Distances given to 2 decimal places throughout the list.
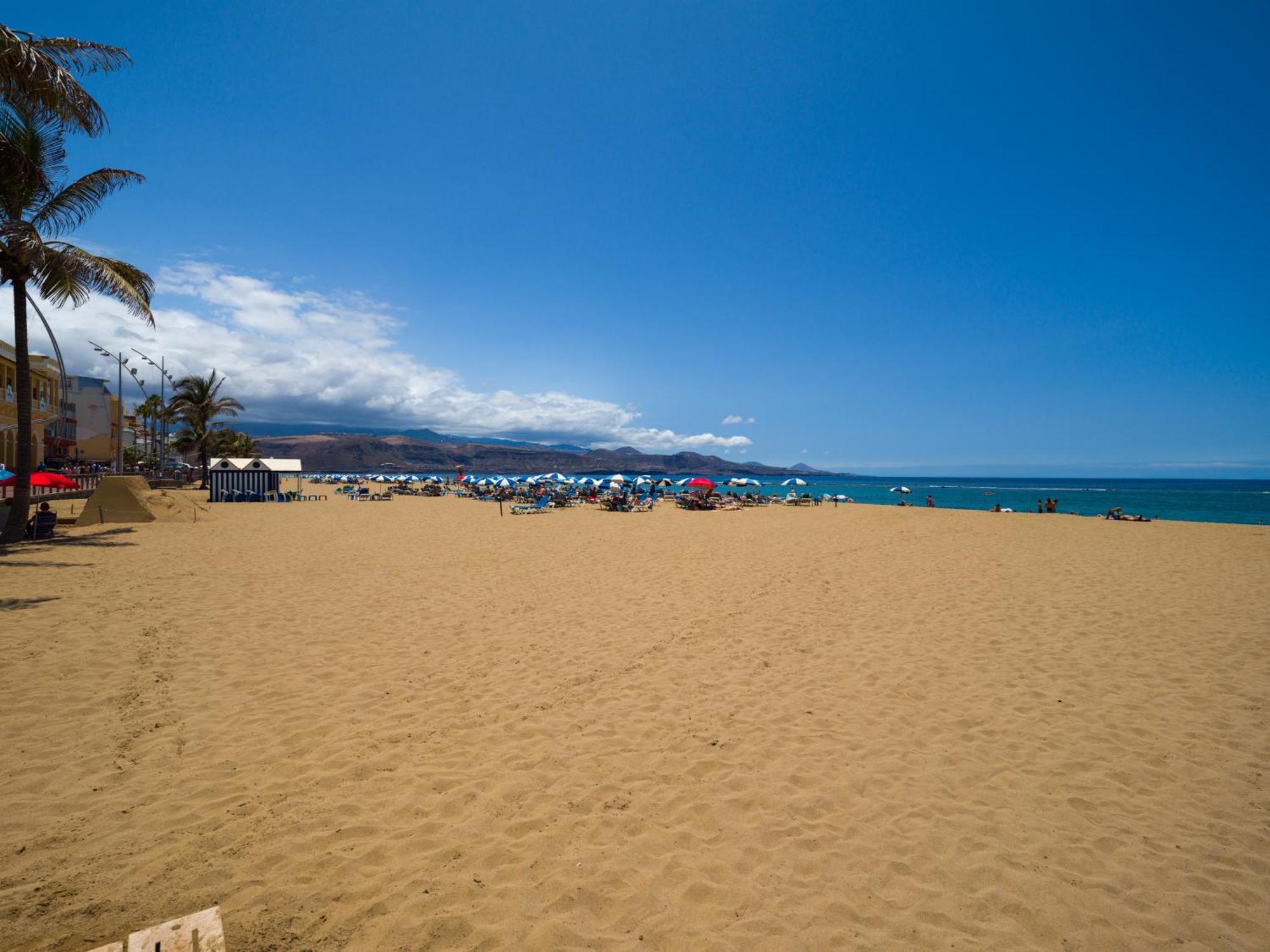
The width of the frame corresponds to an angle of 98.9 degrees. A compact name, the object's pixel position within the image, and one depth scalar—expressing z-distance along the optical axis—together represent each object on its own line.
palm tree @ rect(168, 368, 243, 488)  41.53
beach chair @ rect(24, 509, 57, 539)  12.93
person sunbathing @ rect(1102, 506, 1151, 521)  26.49
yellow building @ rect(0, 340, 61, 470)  23.09
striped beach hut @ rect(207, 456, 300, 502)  29.41
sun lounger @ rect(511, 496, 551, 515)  27.73
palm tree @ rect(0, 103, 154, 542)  11.28
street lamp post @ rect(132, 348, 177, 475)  31.83
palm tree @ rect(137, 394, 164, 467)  55.88
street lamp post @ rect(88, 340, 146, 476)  23.39
